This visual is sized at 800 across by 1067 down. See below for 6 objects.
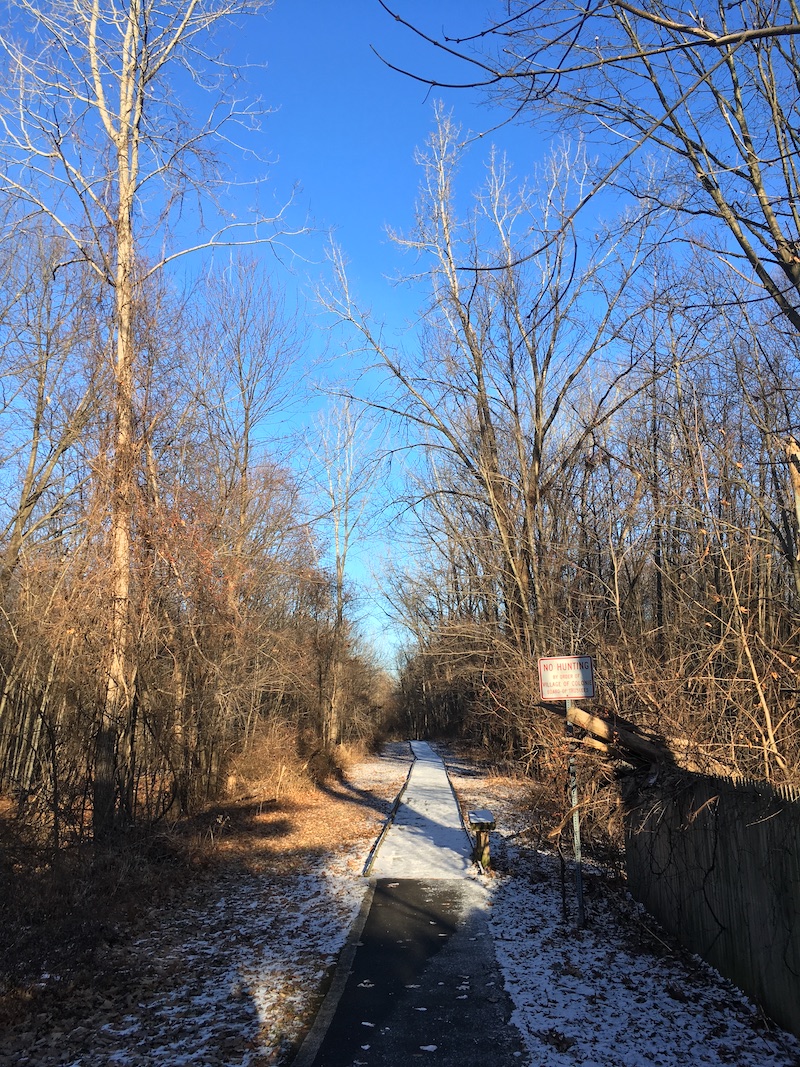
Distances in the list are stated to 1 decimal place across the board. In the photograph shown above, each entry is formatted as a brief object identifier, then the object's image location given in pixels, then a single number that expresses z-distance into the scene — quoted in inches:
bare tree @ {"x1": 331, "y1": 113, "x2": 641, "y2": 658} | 716.7
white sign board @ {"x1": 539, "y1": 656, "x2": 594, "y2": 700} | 291.4
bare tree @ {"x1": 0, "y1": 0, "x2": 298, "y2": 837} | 362.9
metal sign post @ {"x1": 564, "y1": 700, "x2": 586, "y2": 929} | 278.2
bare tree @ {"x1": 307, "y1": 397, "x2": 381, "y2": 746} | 1085.1
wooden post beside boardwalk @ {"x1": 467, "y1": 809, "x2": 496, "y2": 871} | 365.1
